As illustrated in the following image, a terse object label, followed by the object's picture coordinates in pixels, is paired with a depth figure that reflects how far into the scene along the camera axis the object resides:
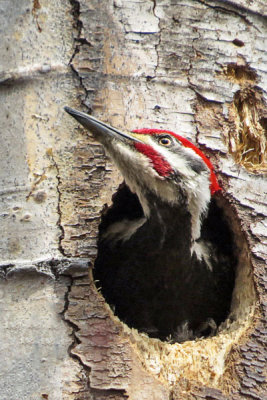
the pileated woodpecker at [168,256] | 6.67
